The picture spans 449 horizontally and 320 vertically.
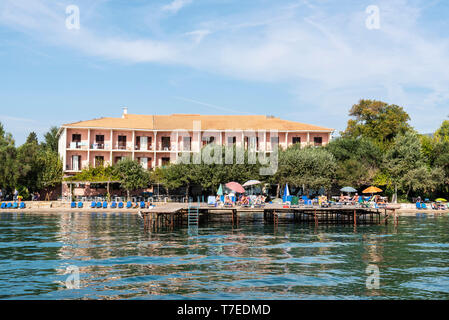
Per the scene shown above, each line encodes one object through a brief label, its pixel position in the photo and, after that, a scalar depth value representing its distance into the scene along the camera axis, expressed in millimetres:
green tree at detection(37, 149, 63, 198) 48656
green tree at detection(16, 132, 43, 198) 46125
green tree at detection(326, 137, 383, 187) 46281
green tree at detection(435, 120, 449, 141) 58438
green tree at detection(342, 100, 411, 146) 54125
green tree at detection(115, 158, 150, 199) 46969
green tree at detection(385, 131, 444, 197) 45406
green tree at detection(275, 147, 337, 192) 44844
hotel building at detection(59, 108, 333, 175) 53219
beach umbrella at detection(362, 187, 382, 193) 40344
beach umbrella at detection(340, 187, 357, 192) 39500
